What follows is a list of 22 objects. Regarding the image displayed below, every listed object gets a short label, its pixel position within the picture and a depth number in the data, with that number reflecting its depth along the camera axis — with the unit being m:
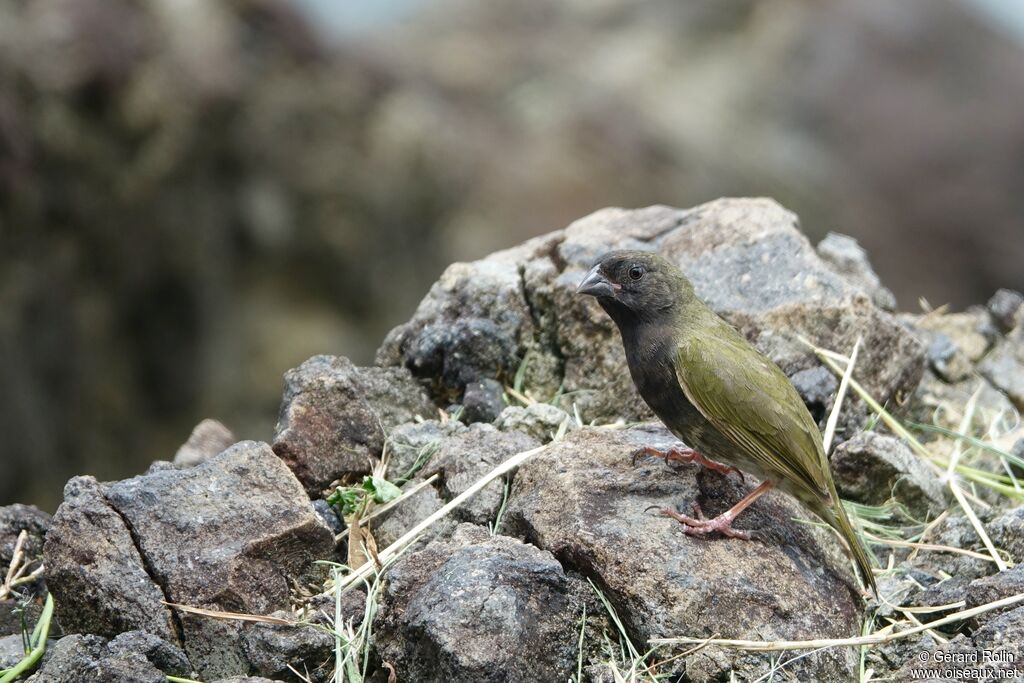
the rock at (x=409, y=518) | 9.26
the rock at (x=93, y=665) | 7.34
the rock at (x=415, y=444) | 9.96
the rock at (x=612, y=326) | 10.98
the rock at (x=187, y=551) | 8.03
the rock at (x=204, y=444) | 10.66
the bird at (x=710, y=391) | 9.10
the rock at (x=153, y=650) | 7.60
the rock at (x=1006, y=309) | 13.30
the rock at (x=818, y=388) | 10.72
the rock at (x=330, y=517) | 9.33
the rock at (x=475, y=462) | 9.25
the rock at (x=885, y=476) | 10.20
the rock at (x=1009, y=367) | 12.66
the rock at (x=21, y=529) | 9.22
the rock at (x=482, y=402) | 10.77
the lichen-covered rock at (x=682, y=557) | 8.09
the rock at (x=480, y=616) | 7.47
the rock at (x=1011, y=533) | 9.23
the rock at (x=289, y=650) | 7.95
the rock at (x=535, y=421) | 10.30
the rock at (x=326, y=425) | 9.65
